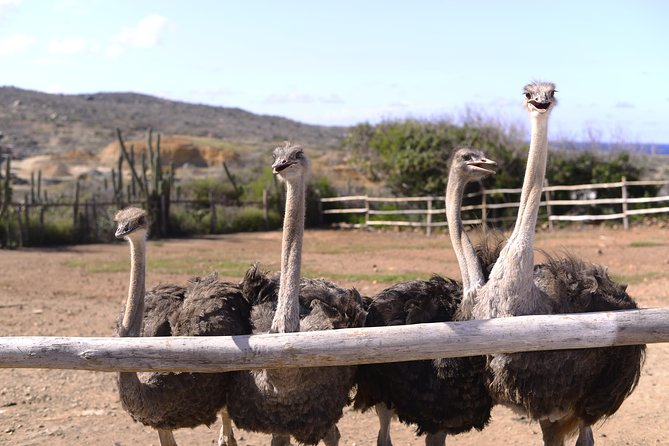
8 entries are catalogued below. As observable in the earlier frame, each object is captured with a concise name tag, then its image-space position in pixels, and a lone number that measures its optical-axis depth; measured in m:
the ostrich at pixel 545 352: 3.80
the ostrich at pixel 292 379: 3.75
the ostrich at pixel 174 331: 4.02
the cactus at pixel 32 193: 19.80
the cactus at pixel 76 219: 18.91
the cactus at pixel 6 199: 17.84
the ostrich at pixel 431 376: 4.09
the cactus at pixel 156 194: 20.05
